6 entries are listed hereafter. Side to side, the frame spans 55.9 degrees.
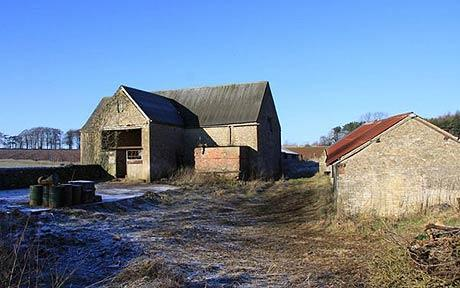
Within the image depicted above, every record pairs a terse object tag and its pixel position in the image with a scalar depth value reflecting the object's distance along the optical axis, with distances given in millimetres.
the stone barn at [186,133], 32344
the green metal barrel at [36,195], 17688
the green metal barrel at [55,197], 17188
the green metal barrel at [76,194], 18188
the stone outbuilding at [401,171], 14156
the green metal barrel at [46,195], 17438
